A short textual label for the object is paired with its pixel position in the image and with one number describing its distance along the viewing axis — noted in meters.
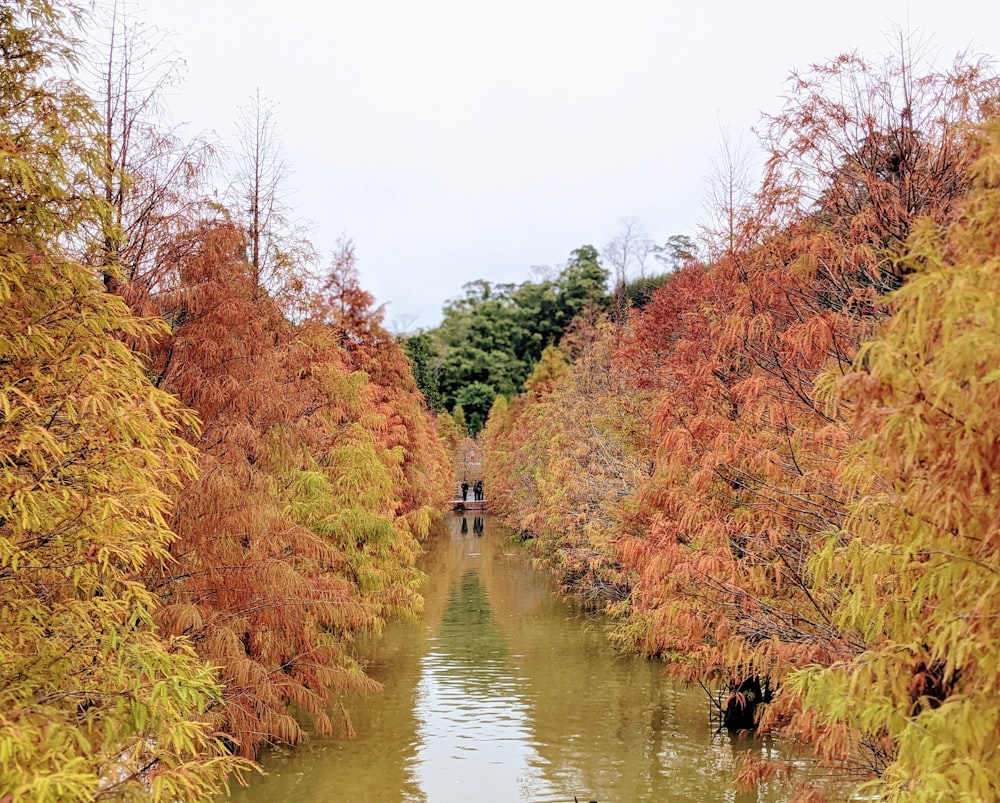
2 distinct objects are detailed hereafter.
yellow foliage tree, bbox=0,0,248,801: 5.07
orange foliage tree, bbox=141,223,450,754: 10.29
